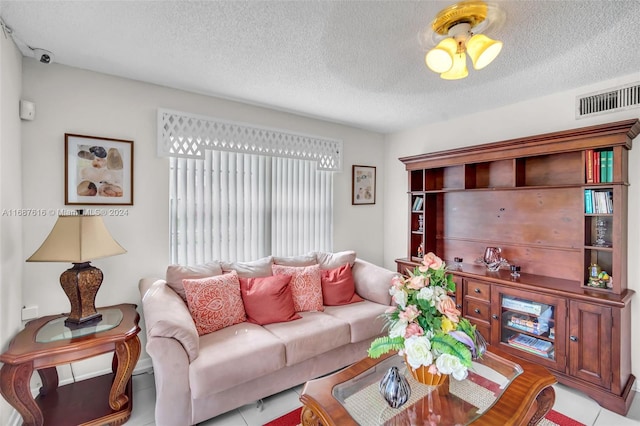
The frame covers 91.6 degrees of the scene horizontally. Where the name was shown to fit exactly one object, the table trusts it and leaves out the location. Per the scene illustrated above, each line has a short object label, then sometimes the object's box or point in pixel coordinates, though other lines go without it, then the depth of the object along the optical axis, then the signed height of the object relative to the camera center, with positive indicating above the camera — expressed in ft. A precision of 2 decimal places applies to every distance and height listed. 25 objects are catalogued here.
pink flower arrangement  4.71 -1.85
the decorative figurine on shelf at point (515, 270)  9.59 -1.79
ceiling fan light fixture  5.25 +3.30
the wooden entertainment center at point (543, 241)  7.33 -0.88
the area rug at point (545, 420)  6.63 -4.49
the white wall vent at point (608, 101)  7.88 +2.98
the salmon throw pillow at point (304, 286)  9.15 -2.22
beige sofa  6.01 -3.11
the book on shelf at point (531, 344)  8.26 -3.59
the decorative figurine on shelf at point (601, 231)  8.05 -0.46
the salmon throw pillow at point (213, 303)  7.60 -2.28
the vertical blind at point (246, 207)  9.37 +0.18
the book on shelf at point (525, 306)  8.32 -2.56
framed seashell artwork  7.68 +1.08
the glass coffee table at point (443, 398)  4.65 -3.00
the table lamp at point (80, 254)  6.13 -0.83
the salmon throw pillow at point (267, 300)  8.26 -2.37
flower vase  5.14 -2.75
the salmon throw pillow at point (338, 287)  9.76 -2.38
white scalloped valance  8.95 +2.41
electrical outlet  7.13 -2.33
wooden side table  5.43 -2.87
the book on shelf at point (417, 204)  12.03 +0.34
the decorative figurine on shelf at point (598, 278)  7.82 -1.63
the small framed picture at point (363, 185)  13.43 +1.23
